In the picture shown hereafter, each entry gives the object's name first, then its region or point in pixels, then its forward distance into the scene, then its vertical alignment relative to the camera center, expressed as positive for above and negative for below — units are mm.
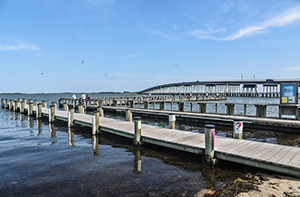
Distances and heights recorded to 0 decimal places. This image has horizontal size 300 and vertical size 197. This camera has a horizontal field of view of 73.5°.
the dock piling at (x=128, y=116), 14680 -1487
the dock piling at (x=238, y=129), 8719 -1429
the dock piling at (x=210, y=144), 7117 -1709
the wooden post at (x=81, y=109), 20147 -1333
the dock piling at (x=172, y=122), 11484 -1494
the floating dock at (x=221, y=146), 6037 -1923
